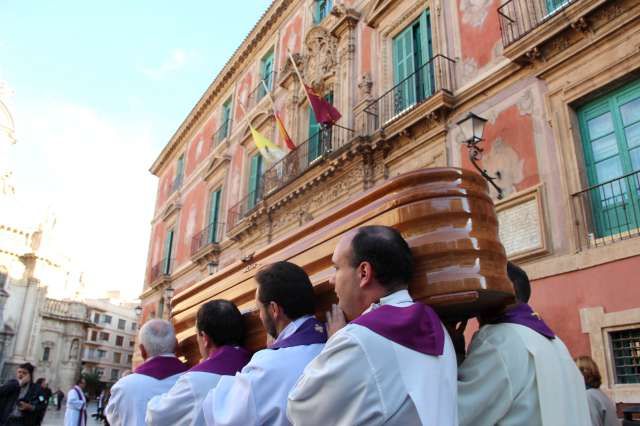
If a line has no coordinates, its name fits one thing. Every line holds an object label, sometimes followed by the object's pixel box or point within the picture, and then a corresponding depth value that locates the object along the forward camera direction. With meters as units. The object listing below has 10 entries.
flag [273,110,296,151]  13.63
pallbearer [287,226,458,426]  1.67
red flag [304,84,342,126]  12.14
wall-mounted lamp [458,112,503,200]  8.07
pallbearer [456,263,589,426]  2.09
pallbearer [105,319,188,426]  3.51
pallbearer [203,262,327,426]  2.39
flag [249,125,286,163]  13.74
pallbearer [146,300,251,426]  2.88
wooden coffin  2.34
